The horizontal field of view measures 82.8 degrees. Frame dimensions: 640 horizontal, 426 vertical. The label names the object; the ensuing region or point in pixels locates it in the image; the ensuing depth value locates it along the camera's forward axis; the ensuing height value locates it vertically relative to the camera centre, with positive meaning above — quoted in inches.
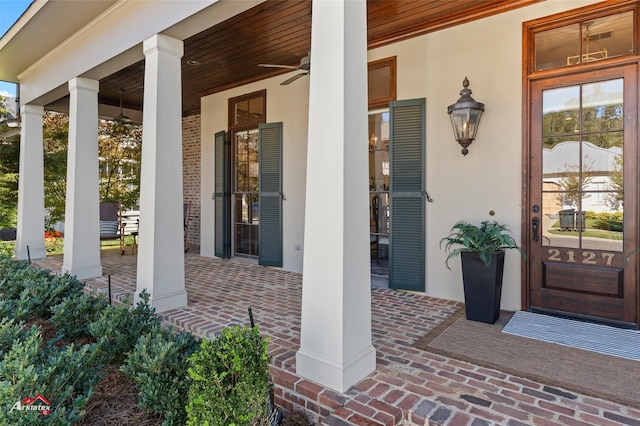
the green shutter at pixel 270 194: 209.3 +9.9
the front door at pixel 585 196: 116.6 +5.3
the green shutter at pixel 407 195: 154.4 +7.0
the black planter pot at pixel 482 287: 121.2 -25.5
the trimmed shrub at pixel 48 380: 68.1 -36.1
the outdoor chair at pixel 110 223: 258.4 -8.9
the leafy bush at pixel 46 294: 135.5 -31.8
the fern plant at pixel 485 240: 119.7 -9.7
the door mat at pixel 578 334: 100.5 -37.4
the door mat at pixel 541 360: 80.0 -38.1
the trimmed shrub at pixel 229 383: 61.3 -30.6
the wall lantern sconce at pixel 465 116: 136.1 +36.3
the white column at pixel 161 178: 129.3 +11.9
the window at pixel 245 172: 230.4 +25.8
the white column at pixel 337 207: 75.5 +0.9
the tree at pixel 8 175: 304.2 +29.8
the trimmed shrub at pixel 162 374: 78.2 -37.6
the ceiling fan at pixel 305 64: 145.3 +59.2
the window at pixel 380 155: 166.9 +26.9
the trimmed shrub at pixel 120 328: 99.0 -34.5
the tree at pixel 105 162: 311.6 +44.2
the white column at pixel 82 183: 177.5 +13.6
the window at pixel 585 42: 117.0 +57.5
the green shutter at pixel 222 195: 240.1 +10.7
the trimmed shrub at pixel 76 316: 117.3 -34.4
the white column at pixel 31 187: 230.8 +15.1
